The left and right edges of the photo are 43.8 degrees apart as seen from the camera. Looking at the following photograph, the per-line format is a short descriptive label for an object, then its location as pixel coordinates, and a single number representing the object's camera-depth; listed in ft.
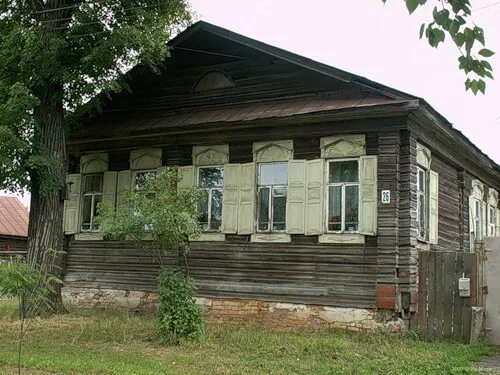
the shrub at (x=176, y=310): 34.35
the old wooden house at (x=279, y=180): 39.42
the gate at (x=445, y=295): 37.65
